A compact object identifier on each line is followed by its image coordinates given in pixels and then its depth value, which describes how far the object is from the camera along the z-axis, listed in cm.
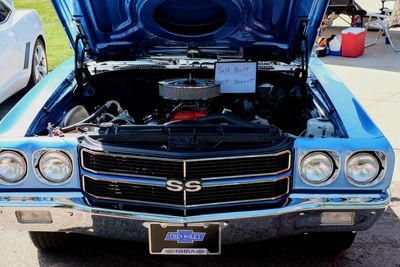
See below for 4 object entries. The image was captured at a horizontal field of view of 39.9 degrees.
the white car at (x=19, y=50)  587
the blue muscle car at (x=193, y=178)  260
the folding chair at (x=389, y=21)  966
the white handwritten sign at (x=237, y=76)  346
